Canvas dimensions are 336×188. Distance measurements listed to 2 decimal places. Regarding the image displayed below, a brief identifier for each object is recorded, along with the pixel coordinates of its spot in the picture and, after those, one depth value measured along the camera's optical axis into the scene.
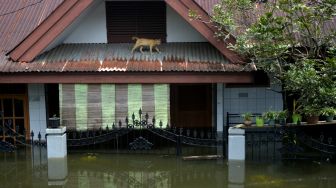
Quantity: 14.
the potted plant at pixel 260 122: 10.95
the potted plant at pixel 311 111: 9.79
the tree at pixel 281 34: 9.82
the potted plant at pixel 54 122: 10.81
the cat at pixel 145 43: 12.22
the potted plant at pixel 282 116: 10.34
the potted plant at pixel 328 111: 9.40
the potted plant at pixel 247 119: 10.80
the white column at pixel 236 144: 10.41
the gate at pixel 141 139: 11.29
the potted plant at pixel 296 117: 10.79
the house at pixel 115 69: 11.51
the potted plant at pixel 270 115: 10.38
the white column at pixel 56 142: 10.76
